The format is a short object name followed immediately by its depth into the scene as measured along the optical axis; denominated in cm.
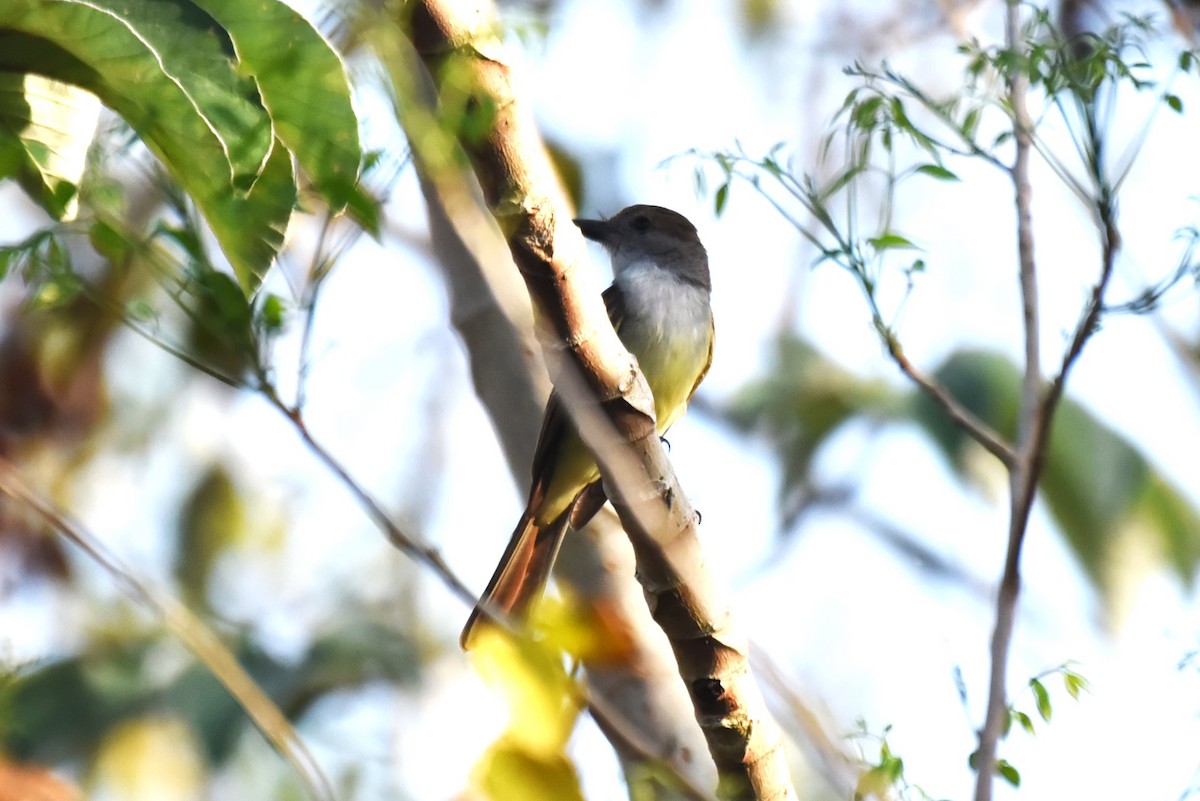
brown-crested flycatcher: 757
